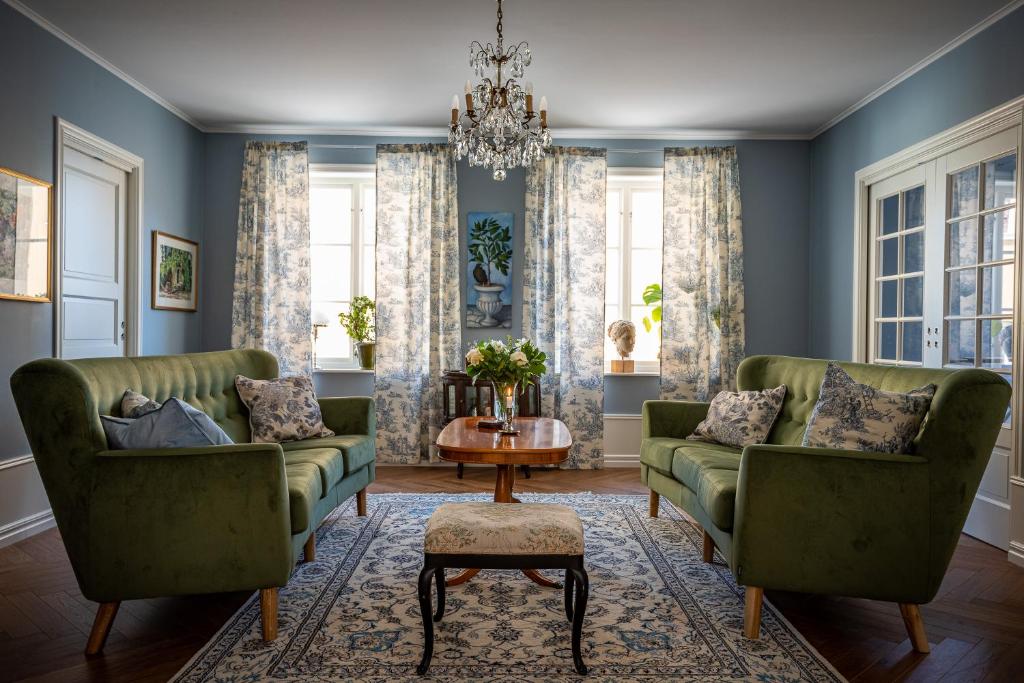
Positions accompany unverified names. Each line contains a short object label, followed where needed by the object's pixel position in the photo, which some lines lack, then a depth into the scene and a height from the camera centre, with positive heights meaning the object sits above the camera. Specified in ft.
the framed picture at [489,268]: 18.13 +1.89
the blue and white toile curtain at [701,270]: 18.03 +1.89
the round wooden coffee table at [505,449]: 9.13 -1.53
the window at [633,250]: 18.79 +2.52
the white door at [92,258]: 13.03 +1.56
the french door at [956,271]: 11.43 +1.40
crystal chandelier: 10.28 +3.27
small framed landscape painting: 15.99 +1.53
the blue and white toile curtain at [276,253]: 17.84 +2.22
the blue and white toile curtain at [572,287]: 17.94 +1.38
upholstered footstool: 6.86 -2.21
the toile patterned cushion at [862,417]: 7.86 -0.92
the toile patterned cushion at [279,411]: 11.78 -1.36
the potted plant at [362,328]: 18.21 +0.22
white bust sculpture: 18.15 +0.08
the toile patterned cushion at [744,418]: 11.31 -1.35
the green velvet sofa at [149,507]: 7.21 -1.88
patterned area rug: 6.92 -3.43
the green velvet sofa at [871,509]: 7.38 -1.87
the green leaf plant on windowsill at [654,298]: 18.52 +1.14
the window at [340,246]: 18.71 +2.52
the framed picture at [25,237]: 11.21 +1.68
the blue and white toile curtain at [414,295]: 17.87 +1.12
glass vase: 10.75 -1.02
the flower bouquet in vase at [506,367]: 10.61 -0.47
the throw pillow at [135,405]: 8.31 -0.90
